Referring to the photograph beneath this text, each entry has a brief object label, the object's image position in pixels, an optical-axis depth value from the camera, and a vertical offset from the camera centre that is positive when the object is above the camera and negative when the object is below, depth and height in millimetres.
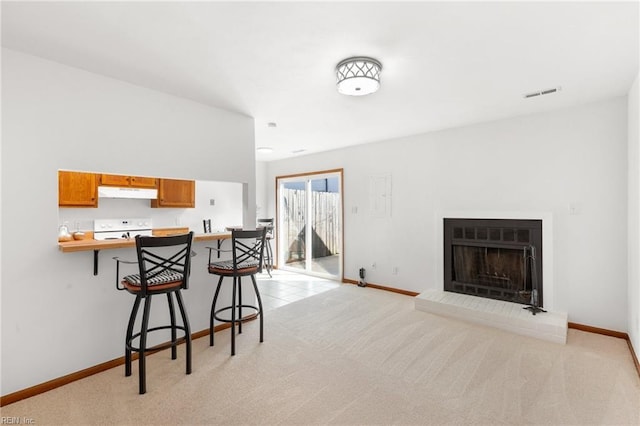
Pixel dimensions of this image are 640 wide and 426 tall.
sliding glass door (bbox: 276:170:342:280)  5859 -228
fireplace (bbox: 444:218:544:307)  3619 -610
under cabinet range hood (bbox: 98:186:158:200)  4441 +326
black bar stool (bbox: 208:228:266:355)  2832 -512
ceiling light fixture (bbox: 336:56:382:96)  2250 +1045
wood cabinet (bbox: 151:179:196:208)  5141 +346
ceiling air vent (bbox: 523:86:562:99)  2854 +1146
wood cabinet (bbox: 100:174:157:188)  4520 +504
